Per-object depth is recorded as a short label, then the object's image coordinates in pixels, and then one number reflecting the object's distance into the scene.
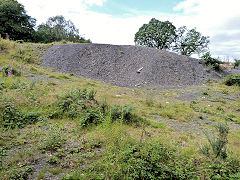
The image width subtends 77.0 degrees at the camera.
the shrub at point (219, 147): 2.54
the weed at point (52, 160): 2.46
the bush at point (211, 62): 15.87
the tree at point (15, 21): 19.53
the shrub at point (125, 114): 4.31
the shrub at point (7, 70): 6.86
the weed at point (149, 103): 6.49
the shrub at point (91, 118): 3.88
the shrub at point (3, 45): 11.21
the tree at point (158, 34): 23.47
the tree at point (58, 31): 25.32
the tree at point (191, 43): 22.39
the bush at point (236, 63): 18.78
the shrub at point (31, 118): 3.78
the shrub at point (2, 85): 5.08
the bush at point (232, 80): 12.09
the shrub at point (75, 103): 4.34
